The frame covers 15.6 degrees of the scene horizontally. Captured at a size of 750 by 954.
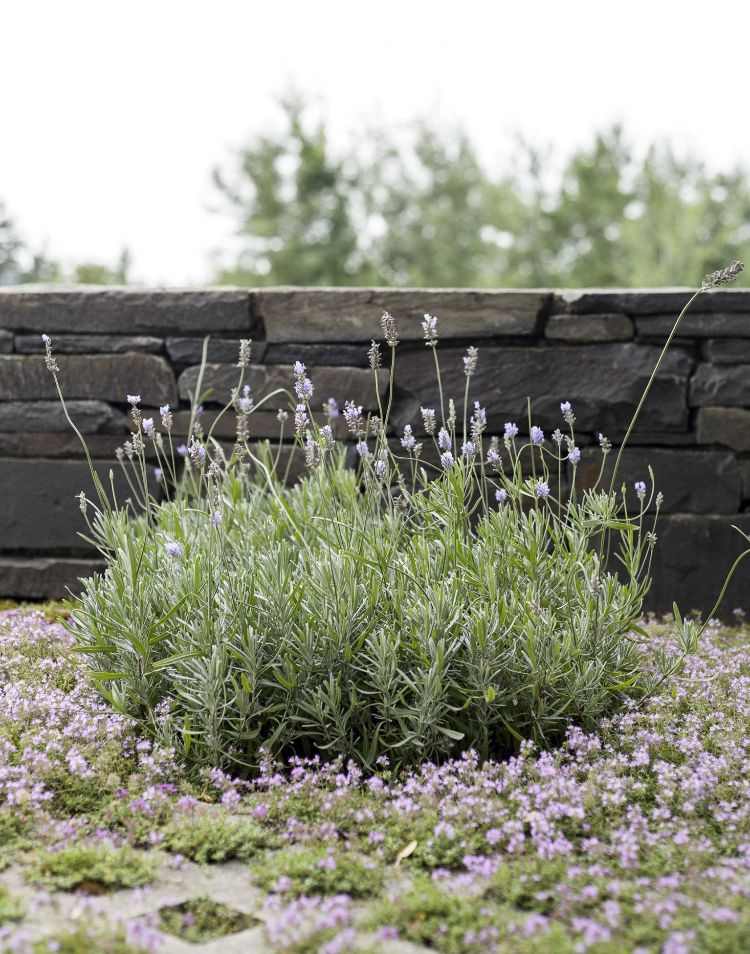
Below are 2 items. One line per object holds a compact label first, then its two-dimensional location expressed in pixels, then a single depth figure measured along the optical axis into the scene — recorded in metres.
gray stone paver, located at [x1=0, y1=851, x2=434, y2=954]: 2.78
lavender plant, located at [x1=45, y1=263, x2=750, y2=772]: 3.54
